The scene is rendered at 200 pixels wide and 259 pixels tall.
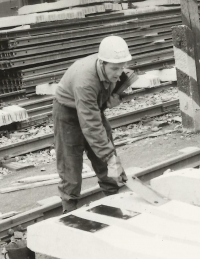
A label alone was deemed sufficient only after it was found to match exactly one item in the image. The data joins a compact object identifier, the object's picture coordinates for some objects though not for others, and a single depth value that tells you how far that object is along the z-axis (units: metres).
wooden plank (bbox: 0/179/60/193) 9.94
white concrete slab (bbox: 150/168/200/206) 6.14
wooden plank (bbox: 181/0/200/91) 12.27
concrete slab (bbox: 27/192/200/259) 4.65
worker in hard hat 6.52
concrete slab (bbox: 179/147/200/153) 10.40
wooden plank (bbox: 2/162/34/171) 11.30
